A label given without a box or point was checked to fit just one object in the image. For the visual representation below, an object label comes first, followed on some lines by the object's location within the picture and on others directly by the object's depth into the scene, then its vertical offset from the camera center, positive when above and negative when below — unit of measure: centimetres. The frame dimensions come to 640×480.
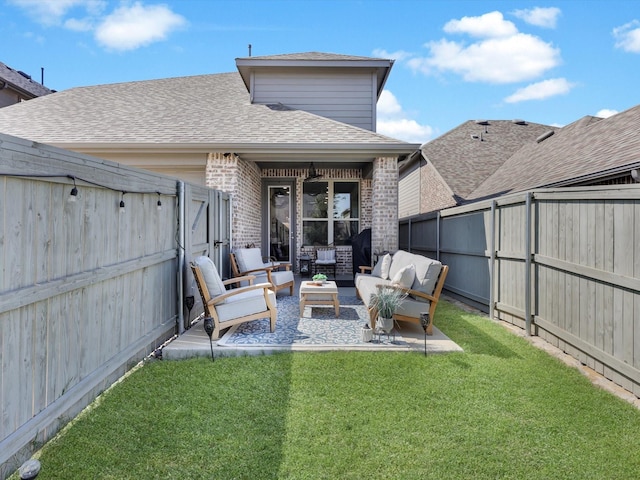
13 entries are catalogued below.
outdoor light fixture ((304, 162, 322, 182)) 893 +161
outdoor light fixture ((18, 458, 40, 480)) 167 -109
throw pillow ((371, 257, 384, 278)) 663 -58
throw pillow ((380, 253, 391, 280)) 631 -49
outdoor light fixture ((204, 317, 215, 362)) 390 -94
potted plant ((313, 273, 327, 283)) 590 -64
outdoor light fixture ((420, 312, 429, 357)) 405 -90
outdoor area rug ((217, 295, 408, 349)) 427 -122
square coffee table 550 -86
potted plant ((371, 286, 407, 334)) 439 -82
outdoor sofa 468 -65
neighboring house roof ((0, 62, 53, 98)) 1155 +532
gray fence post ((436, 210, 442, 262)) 812 +10
